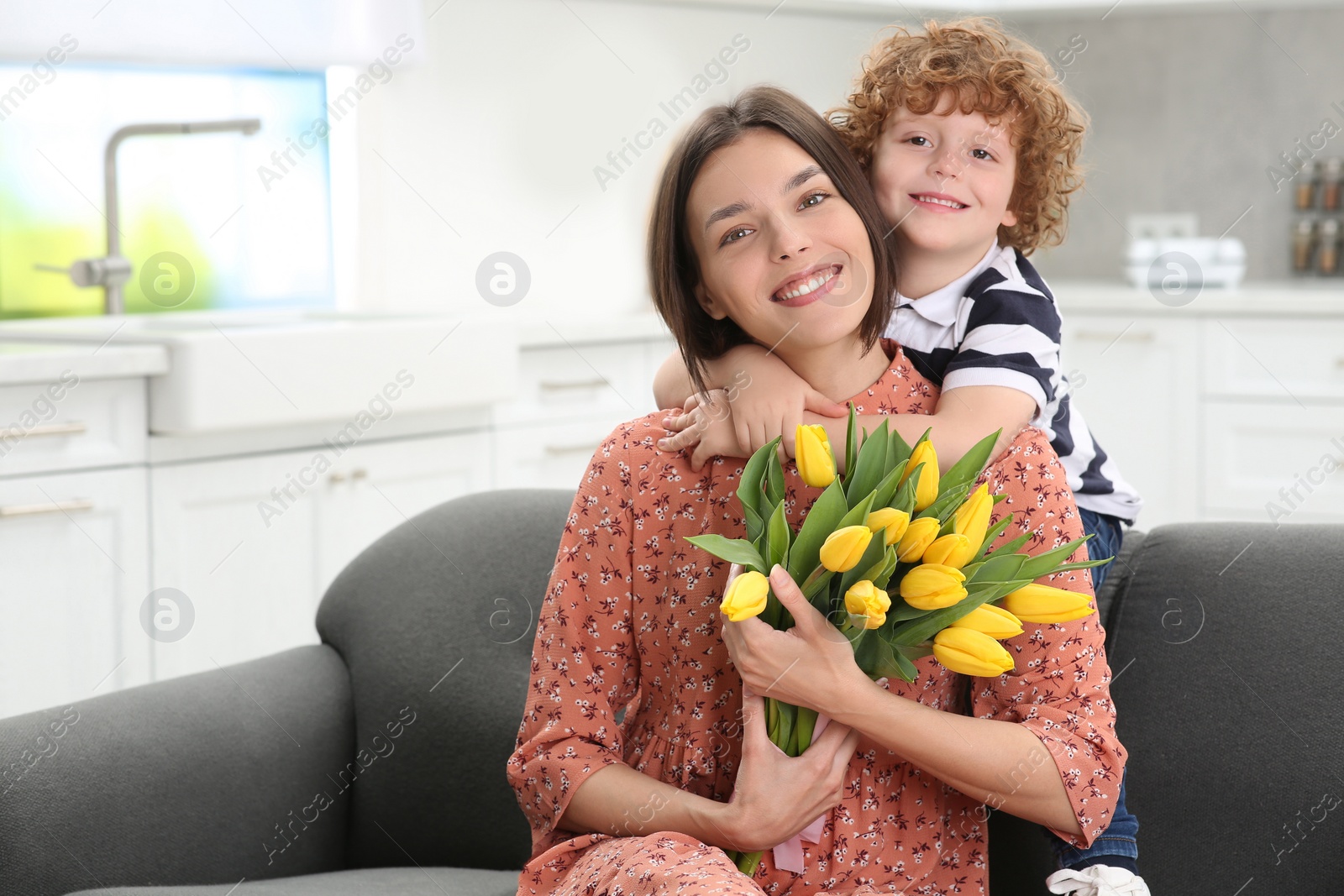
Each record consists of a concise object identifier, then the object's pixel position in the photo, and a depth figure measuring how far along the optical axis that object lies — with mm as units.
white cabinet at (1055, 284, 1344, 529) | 3789
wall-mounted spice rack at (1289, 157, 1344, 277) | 4383
